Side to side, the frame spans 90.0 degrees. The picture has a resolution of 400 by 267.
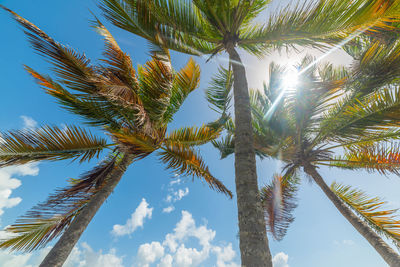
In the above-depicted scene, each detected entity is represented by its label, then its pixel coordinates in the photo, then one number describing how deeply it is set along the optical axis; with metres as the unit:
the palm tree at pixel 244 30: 2.42
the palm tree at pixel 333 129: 4.48
